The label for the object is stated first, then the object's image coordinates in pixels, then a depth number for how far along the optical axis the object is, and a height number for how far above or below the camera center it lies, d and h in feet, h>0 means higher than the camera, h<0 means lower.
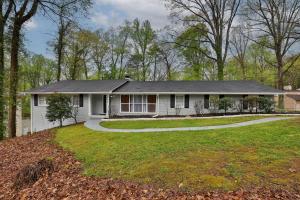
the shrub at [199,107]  67.56 -1.65
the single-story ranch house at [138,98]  67.36 +0.92
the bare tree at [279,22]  86.79 +27.37
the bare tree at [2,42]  52.51 +12.31
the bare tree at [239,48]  119.08 +25.79
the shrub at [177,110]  68.48 -2.46
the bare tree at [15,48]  55.06 +11.91
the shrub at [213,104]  66.36 -0.85
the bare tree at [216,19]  96.22 +32.06
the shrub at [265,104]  63.16 -0.86
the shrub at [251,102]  62.80 -0.35
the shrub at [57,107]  59.16 -1.34
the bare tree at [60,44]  93.60 +22.60
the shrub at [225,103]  63.98 -0.57
